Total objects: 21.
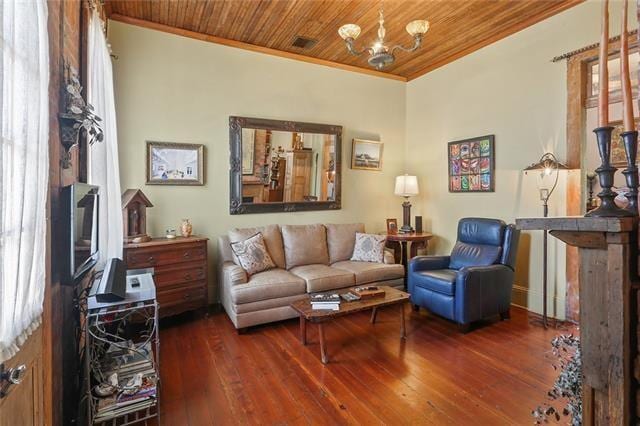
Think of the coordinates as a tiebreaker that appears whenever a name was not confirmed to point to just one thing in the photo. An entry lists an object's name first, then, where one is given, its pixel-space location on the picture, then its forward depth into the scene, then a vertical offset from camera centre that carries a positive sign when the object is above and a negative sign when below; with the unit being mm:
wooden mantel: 935 -303
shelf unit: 1740 -954
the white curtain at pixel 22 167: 943 +147
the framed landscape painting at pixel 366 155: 4805 +873
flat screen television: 1596 -90
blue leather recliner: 3070 -652
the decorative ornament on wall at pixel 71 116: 1646 +493
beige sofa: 3160 -672
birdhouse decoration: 3178 -35
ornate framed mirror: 3988 +613
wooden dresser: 3084 -565
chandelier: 2559 +1433
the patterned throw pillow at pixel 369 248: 4113 -470
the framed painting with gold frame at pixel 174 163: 3553 +548
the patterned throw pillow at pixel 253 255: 3504 -473
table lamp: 4664 +321
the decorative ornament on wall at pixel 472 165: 3990 +621
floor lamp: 3203 +314
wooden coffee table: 2588 -820
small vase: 3553 -190
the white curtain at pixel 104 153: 2377 +463
